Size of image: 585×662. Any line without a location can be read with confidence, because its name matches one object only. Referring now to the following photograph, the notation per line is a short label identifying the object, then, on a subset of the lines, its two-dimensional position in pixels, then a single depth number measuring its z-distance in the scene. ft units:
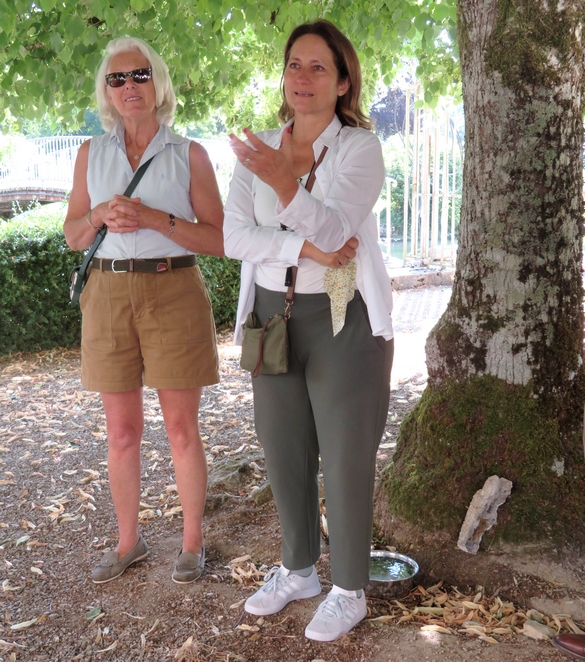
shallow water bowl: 9.50
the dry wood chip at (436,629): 8.78
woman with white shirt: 7.88
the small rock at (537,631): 8.58
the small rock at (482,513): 9.68
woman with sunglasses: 9.53
